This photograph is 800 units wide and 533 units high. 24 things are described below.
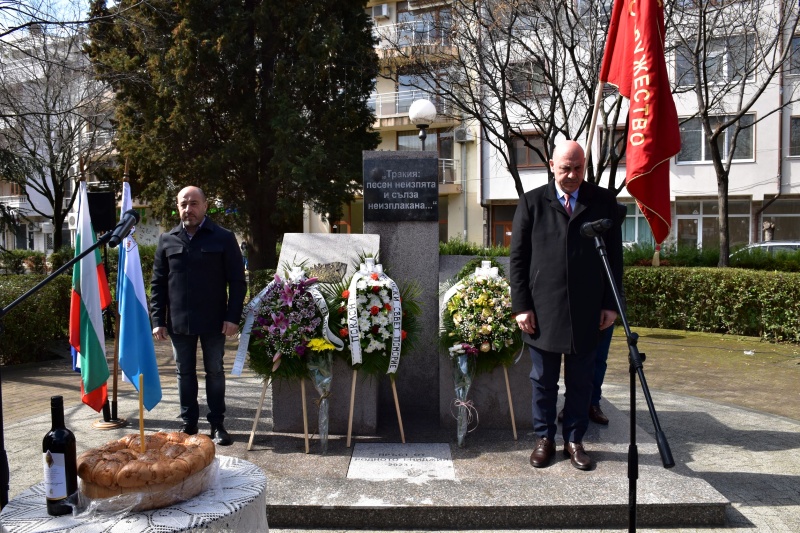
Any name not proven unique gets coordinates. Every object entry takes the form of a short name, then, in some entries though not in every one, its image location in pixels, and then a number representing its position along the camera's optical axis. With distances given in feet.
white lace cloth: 8.15
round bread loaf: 8.55
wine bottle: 8.58
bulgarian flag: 18.75
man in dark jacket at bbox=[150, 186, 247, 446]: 16.96
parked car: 59.03
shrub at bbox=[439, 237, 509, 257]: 32.17
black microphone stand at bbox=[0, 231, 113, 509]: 10.20
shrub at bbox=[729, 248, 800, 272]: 47.39
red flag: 16.42
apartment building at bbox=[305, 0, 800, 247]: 82.99
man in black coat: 14.85
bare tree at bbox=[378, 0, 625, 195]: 42.63
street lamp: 28.04
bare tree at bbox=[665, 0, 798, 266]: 41.83
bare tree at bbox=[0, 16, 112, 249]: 63.68
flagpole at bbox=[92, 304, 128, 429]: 19.94
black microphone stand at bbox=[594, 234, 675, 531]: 9.46
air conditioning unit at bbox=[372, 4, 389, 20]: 98.07
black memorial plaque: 19.58
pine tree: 58.90
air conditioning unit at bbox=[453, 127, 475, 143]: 95.14
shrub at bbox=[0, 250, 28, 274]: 38.91
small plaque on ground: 14.99
